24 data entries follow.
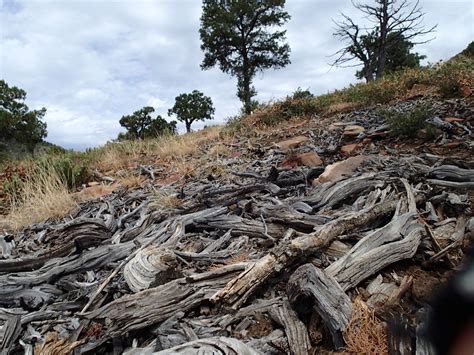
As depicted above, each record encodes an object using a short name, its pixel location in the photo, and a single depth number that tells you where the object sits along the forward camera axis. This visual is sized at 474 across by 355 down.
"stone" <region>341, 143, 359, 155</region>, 4.83
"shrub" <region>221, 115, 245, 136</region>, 9.19
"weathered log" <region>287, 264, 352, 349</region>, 1.54
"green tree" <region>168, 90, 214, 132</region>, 37.94
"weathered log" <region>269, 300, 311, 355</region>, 1.53
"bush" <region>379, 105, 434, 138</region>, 4.73
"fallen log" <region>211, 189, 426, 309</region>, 1.80
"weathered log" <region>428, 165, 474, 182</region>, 2.93
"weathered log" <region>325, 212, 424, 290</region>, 1.89
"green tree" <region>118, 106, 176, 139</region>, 34.91
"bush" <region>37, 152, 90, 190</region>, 6.38
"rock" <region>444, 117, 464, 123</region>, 4.78
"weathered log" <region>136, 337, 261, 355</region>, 1.47
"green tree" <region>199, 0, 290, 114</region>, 20.95
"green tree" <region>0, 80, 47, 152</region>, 22.72
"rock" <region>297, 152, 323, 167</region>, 4.46
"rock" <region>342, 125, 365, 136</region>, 5.53
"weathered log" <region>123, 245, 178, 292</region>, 2.07
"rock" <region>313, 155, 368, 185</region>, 3.62
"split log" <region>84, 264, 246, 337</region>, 1.75
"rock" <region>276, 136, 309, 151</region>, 5.91
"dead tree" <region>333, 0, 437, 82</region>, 19.81
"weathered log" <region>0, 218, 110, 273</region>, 2.82
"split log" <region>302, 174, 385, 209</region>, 2.99
